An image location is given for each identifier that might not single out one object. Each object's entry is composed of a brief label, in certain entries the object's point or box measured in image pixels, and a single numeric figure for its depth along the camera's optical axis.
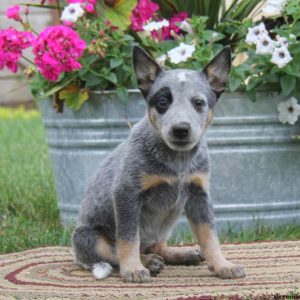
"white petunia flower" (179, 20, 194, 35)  5.77
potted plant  5.60
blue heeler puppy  4.17
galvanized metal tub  5.71
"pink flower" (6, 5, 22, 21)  6.01
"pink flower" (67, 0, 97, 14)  5.77
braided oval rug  3.86
